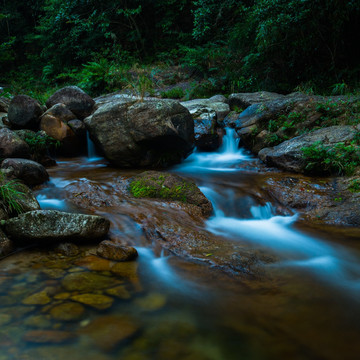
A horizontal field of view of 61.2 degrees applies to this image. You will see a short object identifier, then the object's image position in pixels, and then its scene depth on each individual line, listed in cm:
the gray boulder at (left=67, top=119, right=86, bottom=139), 821
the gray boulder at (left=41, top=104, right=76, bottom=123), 825
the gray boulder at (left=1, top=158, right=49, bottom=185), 506
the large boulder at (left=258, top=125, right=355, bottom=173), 593
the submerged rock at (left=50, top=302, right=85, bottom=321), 221
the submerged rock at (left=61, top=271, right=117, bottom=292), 263
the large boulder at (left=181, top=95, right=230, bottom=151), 820
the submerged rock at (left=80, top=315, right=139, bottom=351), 200
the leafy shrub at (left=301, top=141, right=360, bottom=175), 542
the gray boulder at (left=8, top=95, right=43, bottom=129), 798
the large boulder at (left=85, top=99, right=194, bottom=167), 634
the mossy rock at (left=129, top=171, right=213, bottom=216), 488
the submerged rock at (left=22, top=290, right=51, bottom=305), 240
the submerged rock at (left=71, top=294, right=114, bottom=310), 239
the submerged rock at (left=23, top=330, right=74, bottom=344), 198
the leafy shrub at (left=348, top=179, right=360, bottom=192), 489
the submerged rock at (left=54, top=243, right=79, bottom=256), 329
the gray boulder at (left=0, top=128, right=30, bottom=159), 620
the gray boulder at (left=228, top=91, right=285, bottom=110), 920
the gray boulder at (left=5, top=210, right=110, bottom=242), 333
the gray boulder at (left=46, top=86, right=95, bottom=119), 905
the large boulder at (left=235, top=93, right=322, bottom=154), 733
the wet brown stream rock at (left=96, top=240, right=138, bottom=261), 322
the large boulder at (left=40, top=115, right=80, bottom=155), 791
